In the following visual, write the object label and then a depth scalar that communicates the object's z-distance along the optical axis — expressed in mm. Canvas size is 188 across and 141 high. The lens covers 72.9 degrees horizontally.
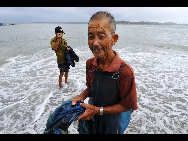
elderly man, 1204
